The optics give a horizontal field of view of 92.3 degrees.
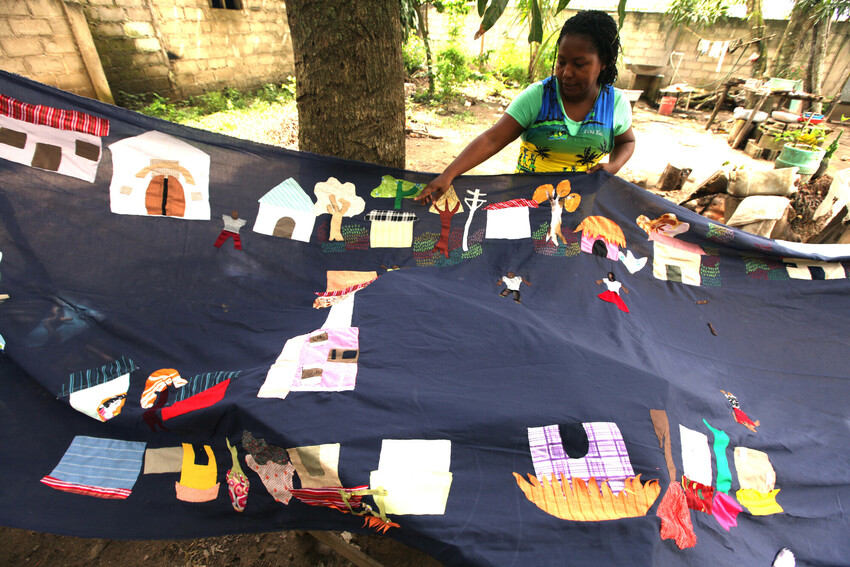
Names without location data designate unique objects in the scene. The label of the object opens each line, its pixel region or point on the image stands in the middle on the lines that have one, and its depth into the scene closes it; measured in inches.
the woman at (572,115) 63.3
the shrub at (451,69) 293.4
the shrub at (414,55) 336.2
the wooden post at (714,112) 306.0
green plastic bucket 155.6
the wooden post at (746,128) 240.4
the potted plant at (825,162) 159.5
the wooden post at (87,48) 176.2
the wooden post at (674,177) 166.4
